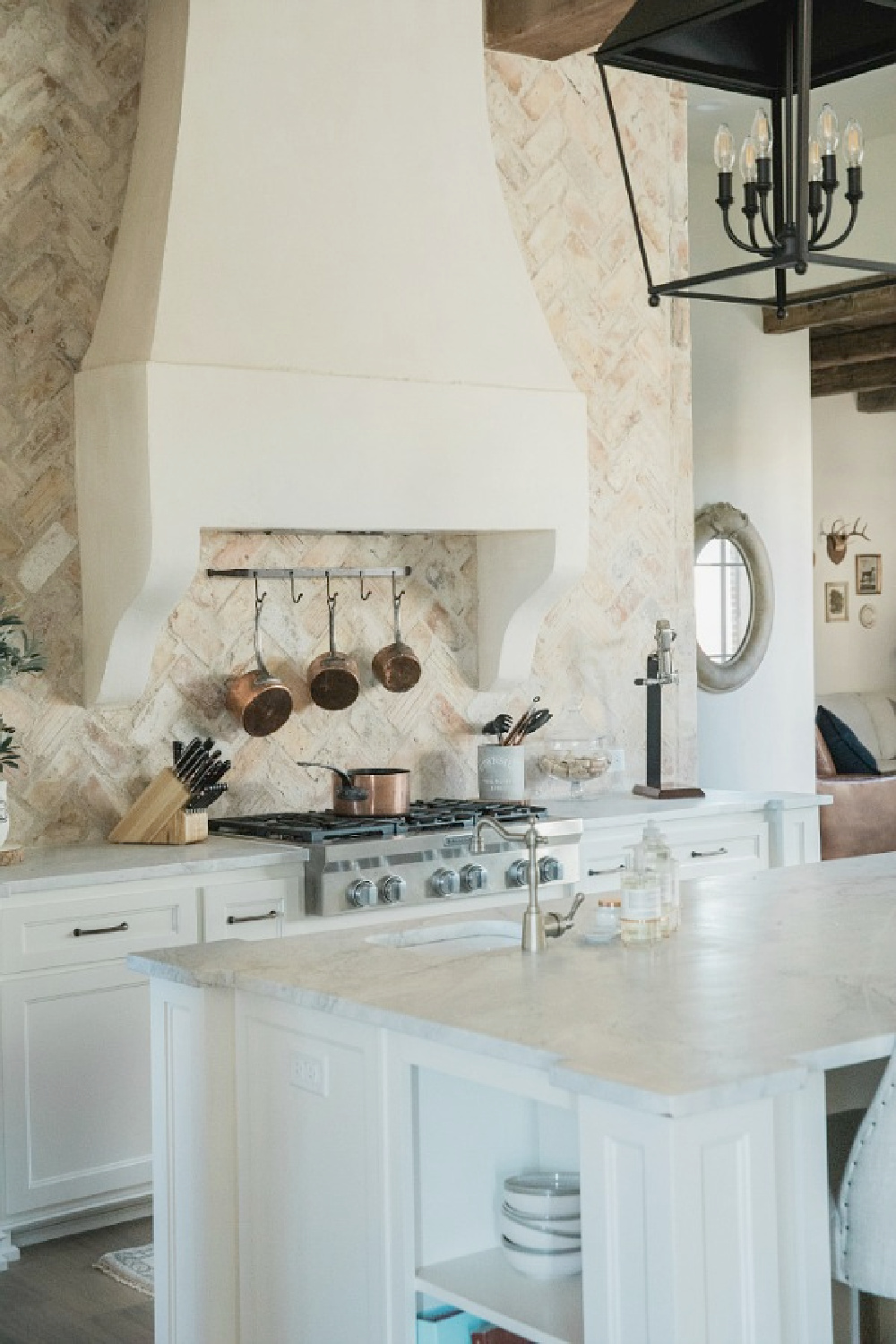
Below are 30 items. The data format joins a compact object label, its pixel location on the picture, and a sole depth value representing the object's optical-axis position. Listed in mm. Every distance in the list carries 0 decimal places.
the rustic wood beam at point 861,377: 11766
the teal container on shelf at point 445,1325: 2533
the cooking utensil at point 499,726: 5906
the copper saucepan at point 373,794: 5238
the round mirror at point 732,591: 9422
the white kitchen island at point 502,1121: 2098
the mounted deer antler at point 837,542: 12141
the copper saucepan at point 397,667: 5617
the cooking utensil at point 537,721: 5887
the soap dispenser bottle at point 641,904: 3025
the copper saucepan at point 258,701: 5242
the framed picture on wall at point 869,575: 12469
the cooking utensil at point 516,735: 5855
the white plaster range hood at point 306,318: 4699
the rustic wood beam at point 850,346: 10703
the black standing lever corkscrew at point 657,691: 6082
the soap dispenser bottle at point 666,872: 3043
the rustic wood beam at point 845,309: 8977
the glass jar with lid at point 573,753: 6004
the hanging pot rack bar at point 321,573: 5285
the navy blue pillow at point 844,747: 9836
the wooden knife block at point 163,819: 4836
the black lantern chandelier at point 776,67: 2760
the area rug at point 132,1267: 3998
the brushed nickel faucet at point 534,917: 2955
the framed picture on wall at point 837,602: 12203
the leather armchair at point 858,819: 8523
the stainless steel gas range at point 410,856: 4758
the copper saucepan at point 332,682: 5445
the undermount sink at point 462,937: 3229
